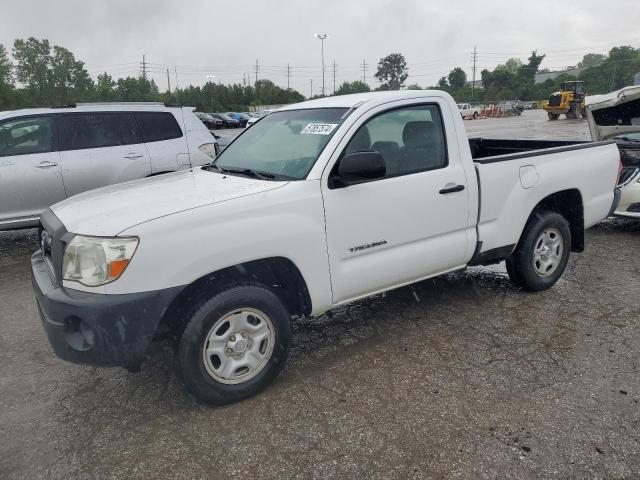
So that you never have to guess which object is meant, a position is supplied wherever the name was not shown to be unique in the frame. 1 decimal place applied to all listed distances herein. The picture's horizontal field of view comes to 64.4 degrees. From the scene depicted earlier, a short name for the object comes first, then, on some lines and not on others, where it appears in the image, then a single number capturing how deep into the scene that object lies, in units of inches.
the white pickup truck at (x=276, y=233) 103.5
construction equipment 1435.8
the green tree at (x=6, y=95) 2132.1
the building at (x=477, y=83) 4327.0
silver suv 245.3
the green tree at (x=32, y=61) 3201.3
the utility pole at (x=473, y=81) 3369.8
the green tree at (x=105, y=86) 2886.3
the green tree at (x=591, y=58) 6229.8
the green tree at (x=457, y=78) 3775.6
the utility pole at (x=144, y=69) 4014.3
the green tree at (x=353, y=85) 3582.7
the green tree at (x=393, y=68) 4790.8
